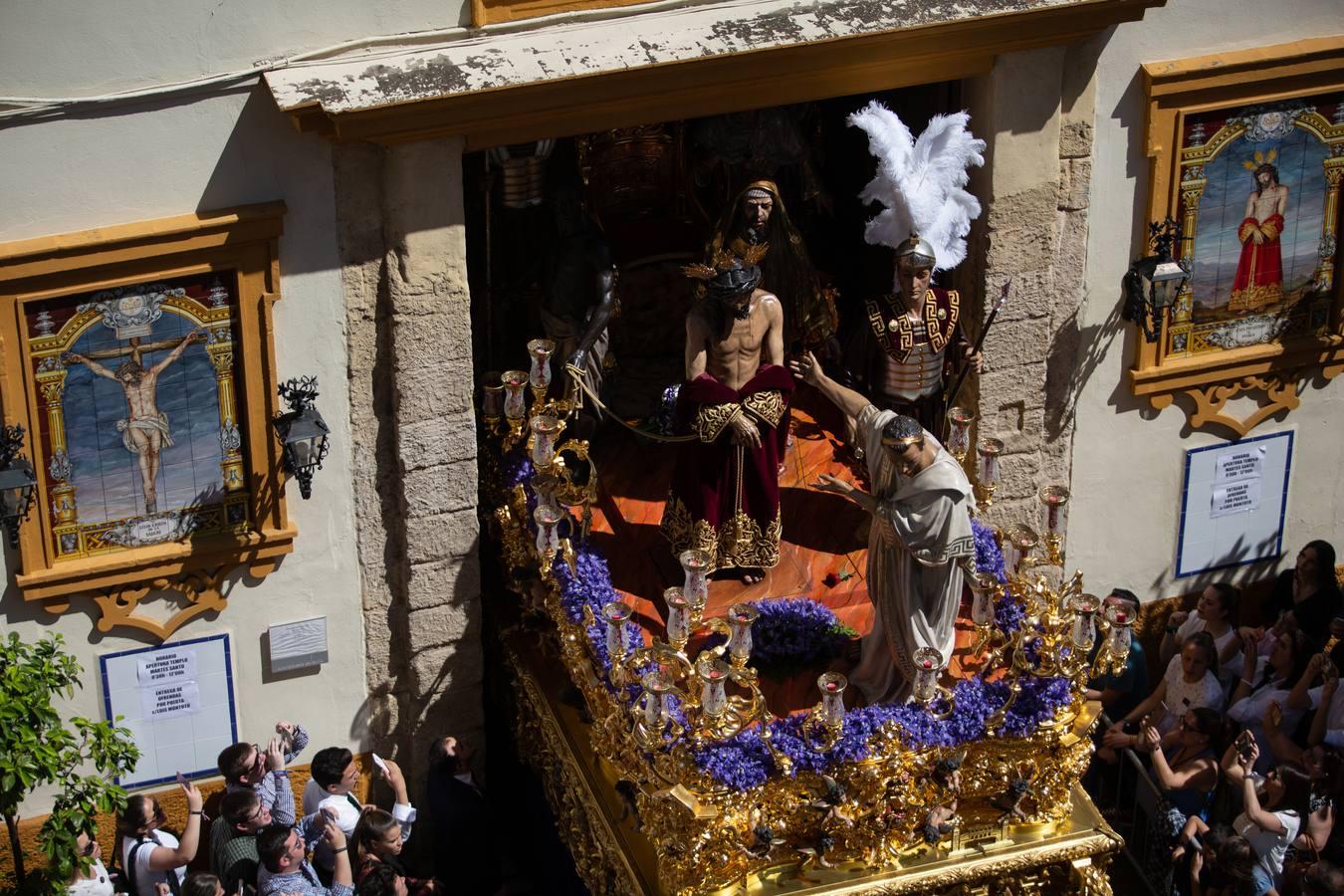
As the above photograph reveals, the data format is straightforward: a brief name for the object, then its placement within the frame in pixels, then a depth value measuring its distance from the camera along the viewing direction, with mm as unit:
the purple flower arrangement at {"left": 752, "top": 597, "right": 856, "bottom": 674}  12445
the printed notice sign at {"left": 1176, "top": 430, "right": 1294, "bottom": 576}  14523
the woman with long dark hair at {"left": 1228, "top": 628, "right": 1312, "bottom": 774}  13094
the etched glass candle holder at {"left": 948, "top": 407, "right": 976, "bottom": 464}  12797
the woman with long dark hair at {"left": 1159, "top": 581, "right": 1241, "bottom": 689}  13688
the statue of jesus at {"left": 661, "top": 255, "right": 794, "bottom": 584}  12383
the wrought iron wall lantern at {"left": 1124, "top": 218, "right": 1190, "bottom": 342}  13406
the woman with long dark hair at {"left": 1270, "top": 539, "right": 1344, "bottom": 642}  13844
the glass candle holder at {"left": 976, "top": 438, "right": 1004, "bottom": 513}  12625
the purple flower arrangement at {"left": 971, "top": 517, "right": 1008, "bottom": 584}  12461
